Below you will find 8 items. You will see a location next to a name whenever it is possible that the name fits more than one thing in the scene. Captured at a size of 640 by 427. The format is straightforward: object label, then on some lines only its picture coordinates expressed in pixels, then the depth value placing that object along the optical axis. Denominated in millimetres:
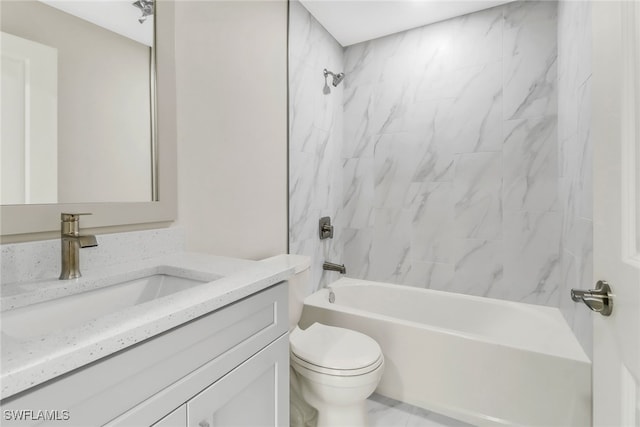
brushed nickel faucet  860
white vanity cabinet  503
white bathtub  1396
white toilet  1318
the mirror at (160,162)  1019
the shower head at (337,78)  2484
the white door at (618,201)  541
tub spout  2268
